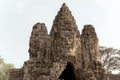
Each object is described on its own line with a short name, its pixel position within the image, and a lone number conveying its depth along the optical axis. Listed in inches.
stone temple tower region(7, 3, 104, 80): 751.1
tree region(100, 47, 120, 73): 1689.2
